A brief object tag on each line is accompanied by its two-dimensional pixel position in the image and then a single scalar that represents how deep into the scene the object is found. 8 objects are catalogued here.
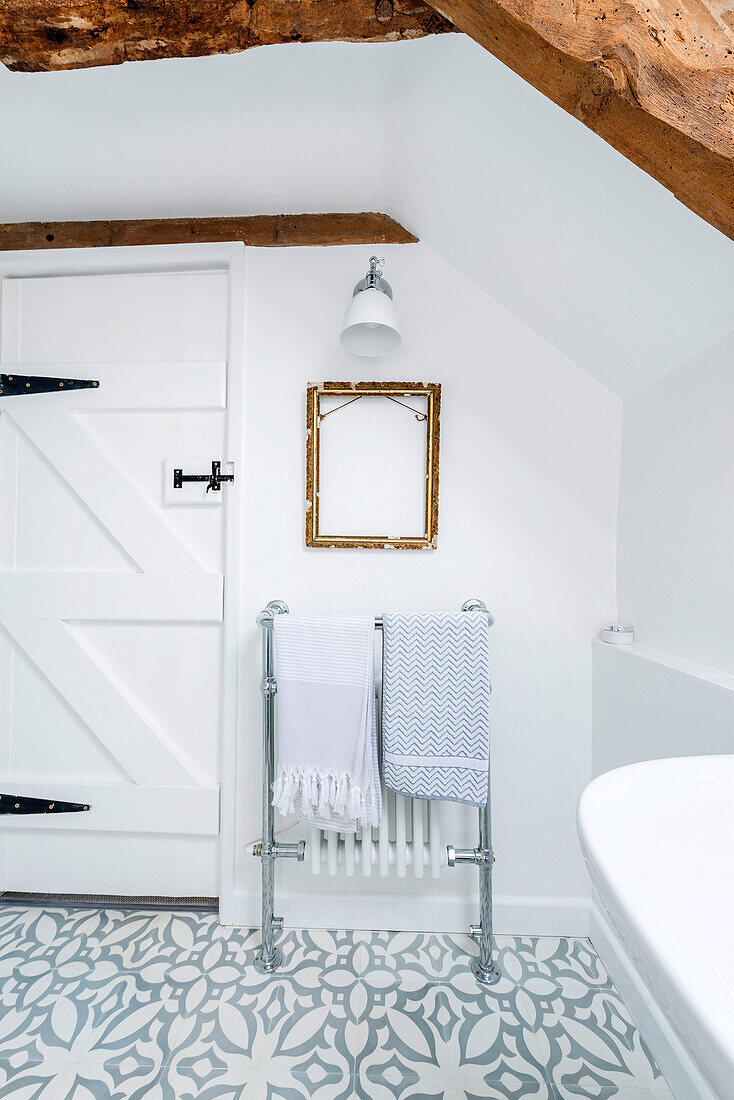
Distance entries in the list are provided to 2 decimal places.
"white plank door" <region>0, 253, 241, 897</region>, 1.66
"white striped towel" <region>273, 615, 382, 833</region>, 1.41
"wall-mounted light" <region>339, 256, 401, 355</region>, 1.35
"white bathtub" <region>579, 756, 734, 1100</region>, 0.33
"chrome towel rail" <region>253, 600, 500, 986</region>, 1.42
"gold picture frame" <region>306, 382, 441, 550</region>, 1.59
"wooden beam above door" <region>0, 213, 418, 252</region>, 1.62
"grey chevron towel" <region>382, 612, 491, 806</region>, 1.38
